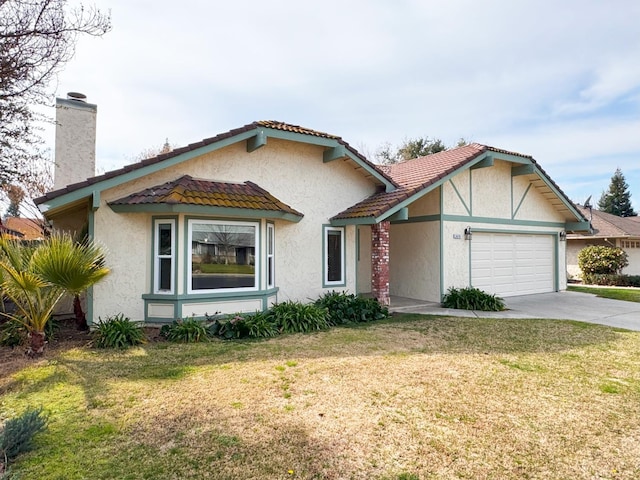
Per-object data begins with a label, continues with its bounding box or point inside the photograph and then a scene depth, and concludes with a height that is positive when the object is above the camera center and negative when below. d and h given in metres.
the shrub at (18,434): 3.63 -1.71
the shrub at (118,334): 7.55 -1.53
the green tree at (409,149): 35.62 +10.29
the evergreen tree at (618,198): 46.50 +7.15
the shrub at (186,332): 8.10 -1.58
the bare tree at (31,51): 9.25 +5.12
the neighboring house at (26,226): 19.94 +1.82
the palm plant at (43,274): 6.27 -0.27
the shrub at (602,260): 21.20 -0.16
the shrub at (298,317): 9.17 -1.45
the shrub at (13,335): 7.65 -1.55
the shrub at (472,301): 12.13 -1.38
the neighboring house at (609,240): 22.75 +1.04
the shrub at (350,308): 10.28 -1.40
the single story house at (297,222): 8.80 +1.00
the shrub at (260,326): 8.52 -1.54
